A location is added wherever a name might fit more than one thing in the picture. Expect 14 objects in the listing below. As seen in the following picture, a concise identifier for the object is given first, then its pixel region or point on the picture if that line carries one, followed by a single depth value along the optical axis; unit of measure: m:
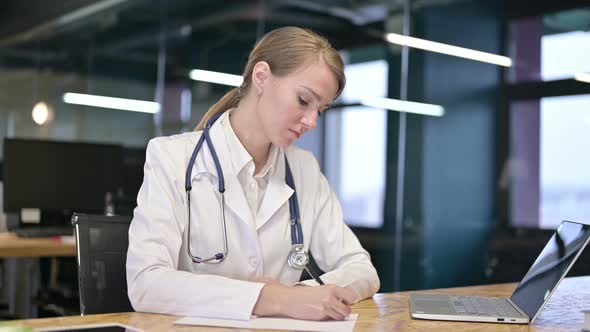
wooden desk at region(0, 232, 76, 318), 3.63
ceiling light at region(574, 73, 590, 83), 4.04
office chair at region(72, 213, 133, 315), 1.81
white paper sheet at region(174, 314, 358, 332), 1.43
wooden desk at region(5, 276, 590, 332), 1.46
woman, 1.67
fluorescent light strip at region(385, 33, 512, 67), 4.45
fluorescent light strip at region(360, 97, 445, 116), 4.72
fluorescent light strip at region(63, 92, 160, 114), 6.69
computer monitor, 4.04
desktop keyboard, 3.92
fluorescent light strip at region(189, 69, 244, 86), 6.01
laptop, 1.59
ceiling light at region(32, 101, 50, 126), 7.07
